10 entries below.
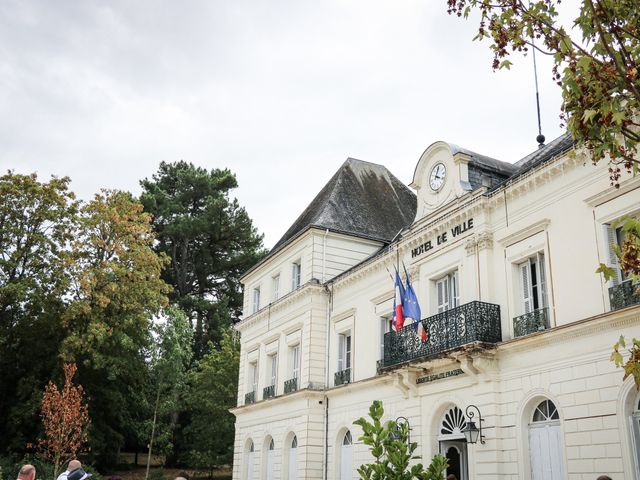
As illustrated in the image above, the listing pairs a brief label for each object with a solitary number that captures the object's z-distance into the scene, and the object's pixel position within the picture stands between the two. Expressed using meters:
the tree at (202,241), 44.12
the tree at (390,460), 8.38
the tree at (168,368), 33.78
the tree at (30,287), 30.25
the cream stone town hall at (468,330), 12.46
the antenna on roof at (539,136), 19.92
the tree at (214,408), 34.22
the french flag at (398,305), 16.91
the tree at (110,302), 30.29
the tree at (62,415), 22.75
